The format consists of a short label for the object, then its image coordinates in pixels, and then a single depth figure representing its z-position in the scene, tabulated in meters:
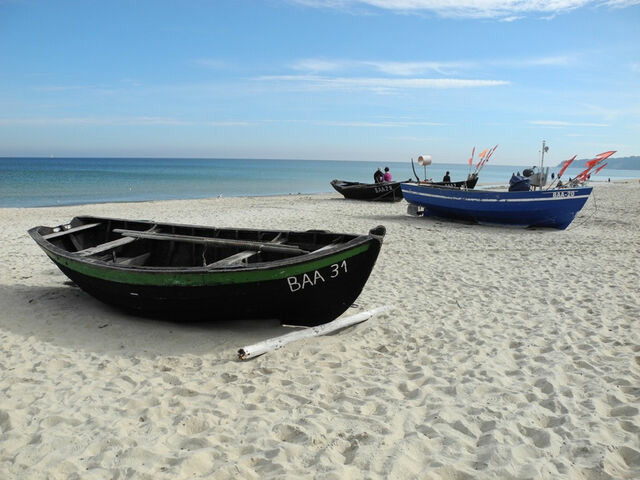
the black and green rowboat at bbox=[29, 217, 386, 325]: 5.07
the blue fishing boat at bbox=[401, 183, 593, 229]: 13.53
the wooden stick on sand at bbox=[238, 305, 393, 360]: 4.89
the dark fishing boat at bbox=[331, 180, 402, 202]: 22.62
